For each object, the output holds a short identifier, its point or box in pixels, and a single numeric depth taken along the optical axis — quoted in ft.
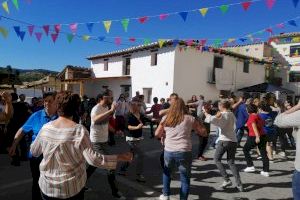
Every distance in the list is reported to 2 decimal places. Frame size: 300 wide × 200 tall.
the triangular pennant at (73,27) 23.29
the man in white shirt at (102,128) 12.60
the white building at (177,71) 48.02
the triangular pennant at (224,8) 19.27
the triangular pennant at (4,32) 21.29
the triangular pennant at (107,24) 22.72
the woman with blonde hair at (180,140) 11.31
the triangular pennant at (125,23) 22.45
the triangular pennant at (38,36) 24.78
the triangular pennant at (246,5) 18.75
